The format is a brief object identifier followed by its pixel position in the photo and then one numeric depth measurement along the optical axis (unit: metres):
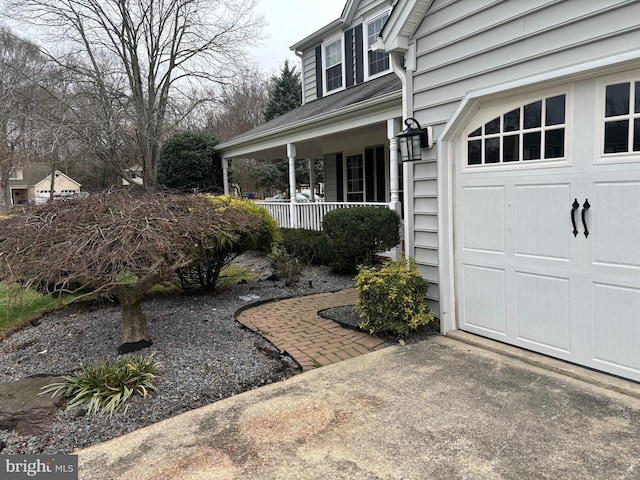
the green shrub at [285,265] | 6.71
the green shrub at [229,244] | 5.28
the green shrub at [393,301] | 4.13
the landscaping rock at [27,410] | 2.79
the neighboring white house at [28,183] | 40.59
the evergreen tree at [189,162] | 13.48
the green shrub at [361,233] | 6.79
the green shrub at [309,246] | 7.93
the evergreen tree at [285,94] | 22.86
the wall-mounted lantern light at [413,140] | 4.20
